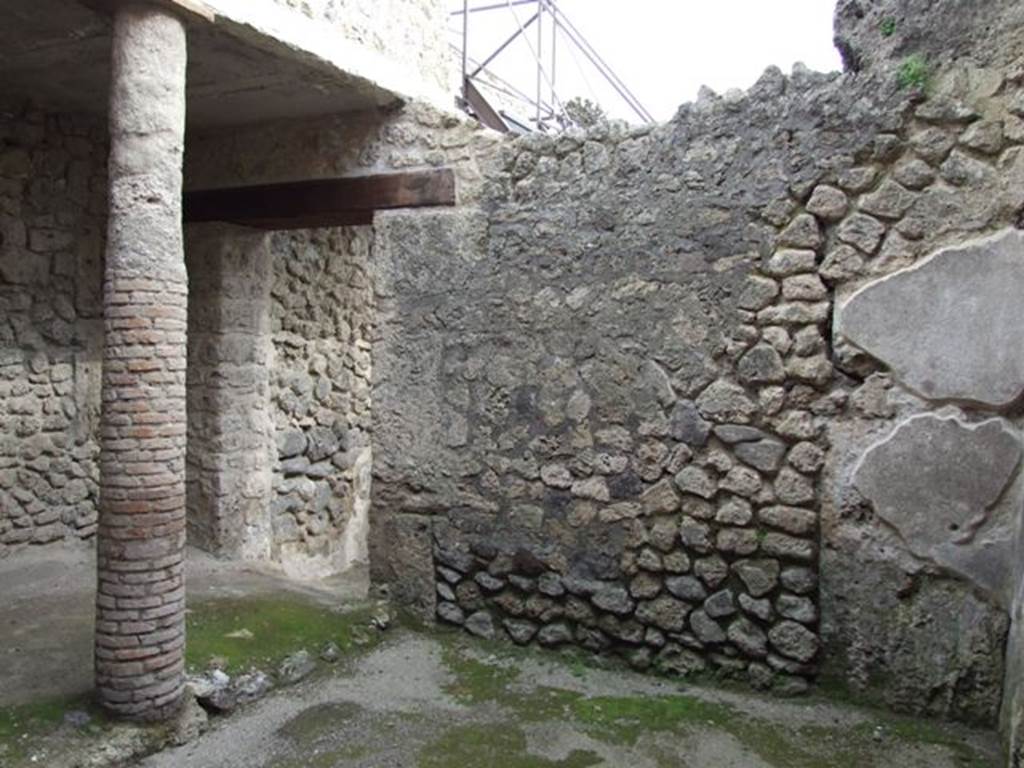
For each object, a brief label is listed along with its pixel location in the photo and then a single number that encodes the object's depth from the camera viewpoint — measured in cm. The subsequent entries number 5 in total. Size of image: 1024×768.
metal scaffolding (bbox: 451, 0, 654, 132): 828
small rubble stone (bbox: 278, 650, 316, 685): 395
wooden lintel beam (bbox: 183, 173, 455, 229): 461
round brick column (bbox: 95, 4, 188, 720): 333
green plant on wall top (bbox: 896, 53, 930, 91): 337
